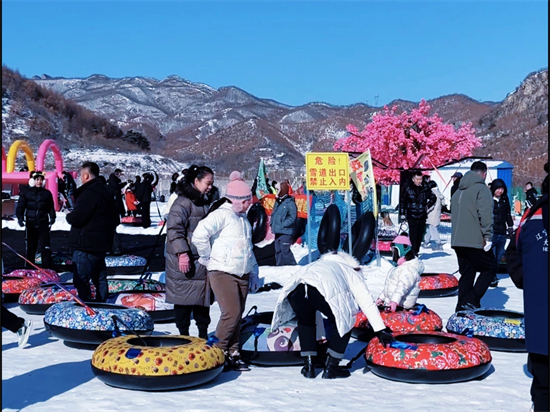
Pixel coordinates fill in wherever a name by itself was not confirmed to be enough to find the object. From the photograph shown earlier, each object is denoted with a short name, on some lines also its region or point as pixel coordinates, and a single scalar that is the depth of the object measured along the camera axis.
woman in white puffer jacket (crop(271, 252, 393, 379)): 5.90
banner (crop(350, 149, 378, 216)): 14.51
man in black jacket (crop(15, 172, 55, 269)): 11.90
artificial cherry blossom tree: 29.98
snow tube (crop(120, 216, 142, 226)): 24.67
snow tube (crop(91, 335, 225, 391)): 5.66
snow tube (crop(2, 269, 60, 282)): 10.62
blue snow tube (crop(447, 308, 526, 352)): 7.31
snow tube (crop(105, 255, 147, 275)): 12.58
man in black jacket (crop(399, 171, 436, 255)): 13.65
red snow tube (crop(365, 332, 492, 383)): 6.07
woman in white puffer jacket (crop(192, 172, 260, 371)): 6.34
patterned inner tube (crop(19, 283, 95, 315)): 8.84
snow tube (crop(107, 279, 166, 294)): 9.73
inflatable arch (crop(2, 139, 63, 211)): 26.59
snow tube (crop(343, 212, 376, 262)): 8.86
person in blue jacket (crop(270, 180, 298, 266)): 13.59
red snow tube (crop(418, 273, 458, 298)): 10.79
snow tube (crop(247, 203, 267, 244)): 11.88
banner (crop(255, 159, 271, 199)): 20.17
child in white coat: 7.76
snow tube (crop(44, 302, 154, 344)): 7.08
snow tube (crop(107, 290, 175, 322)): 8.53
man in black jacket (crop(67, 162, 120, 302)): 7.96
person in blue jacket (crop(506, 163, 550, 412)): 4.24
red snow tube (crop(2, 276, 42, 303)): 9.91
